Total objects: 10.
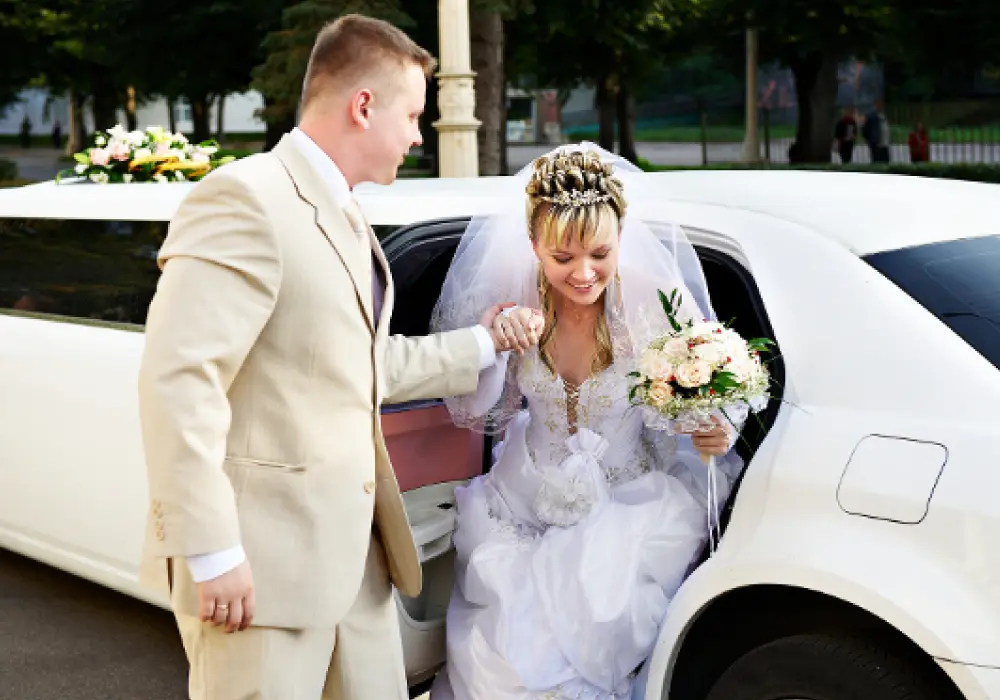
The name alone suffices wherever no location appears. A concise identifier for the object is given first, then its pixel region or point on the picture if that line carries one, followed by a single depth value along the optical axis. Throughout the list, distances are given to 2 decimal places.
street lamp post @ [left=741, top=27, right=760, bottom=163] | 31.77
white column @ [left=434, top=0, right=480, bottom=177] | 10.20
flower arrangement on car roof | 5.36
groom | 2.19
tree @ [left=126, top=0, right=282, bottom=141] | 20.97
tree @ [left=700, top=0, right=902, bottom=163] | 22.11
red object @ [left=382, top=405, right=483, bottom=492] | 3.35
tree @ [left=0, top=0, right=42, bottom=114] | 27.69
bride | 2.92
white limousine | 2.26
